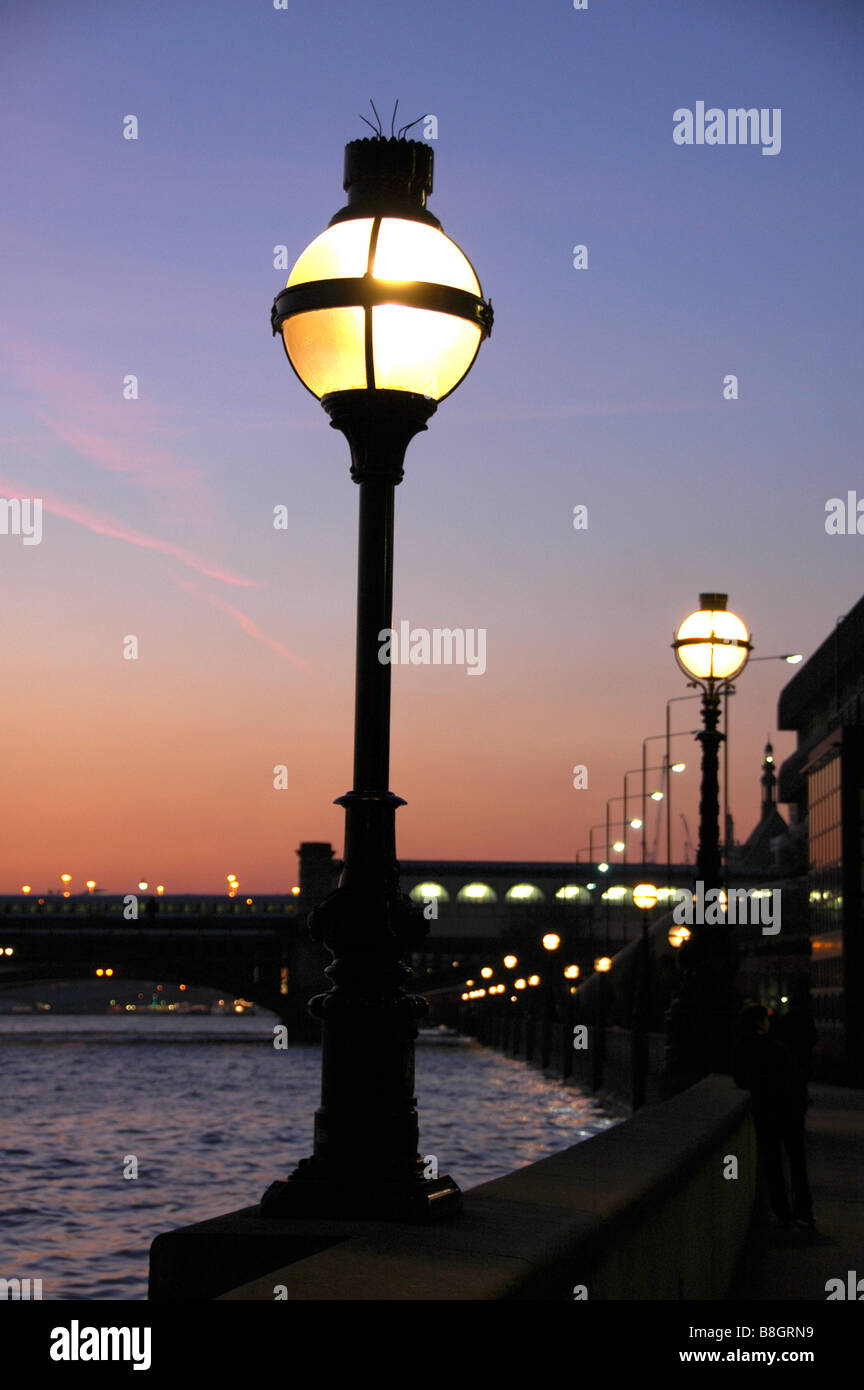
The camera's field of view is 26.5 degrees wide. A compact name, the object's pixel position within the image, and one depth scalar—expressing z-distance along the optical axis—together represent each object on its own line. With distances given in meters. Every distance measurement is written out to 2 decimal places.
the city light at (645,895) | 52.84
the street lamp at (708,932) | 22.34
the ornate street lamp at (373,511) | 6.79
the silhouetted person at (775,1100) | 14.34
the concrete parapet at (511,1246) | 4.92
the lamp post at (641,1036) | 50.22
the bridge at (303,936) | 134.62
